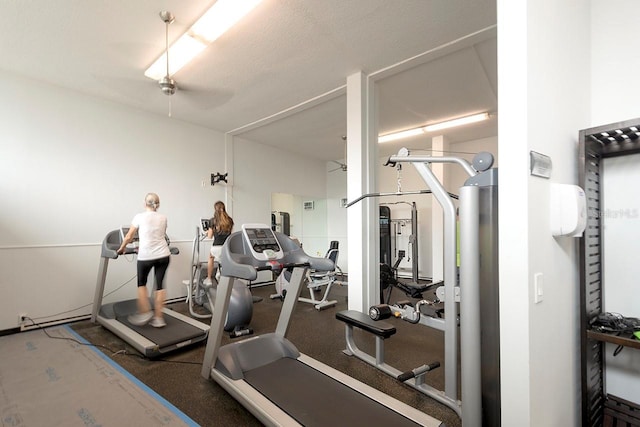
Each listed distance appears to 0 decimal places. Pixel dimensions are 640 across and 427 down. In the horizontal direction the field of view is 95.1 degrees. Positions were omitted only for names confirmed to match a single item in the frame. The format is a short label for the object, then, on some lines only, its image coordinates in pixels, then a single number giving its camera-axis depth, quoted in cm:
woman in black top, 441
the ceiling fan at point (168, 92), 371
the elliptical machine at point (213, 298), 352
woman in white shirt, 335
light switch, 111
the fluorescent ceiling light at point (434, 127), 510
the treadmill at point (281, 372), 183
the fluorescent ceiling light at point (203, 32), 245
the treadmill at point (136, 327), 297
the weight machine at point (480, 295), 140
